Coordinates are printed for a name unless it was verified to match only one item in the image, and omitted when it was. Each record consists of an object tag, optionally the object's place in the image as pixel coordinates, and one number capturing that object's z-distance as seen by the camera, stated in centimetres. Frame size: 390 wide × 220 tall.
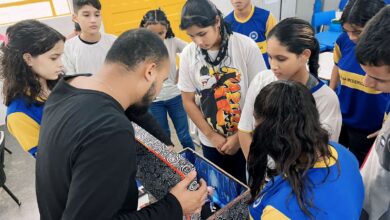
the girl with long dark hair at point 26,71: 134
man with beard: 66
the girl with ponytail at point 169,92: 214
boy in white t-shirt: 195
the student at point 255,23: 232
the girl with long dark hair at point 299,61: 114
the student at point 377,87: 84
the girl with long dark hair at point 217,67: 143
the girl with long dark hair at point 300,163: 76
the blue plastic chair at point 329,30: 353
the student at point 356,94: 148
